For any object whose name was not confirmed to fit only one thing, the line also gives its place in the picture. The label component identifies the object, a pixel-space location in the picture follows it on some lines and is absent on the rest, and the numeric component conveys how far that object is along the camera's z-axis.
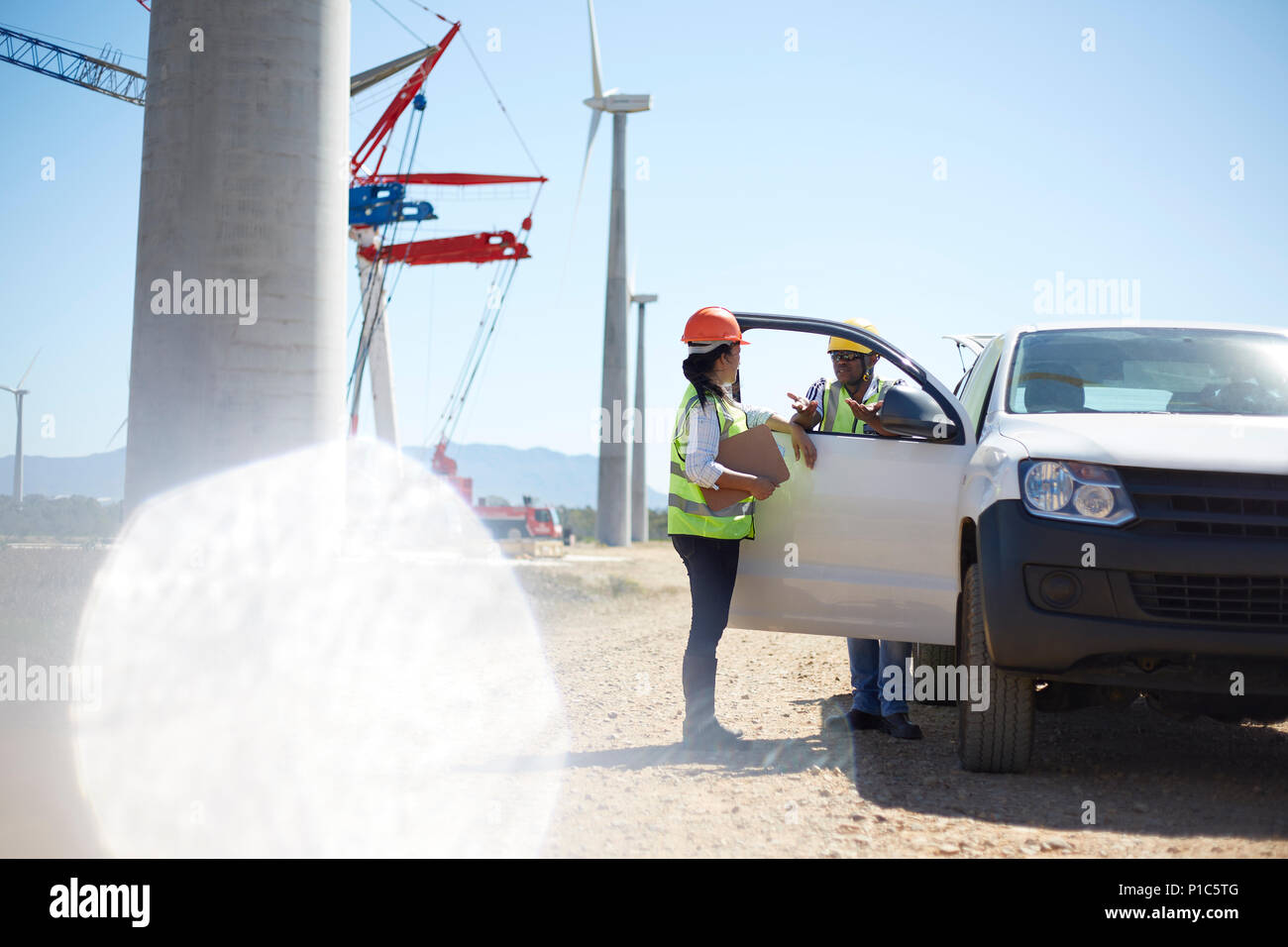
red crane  36.09
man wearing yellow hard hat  6.15
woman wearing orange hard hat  5.41
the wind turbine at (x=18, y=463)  36.17
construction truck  43.94
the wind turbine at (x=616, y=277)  35.62
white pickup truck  4.27
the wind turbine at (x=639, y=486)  46.72
